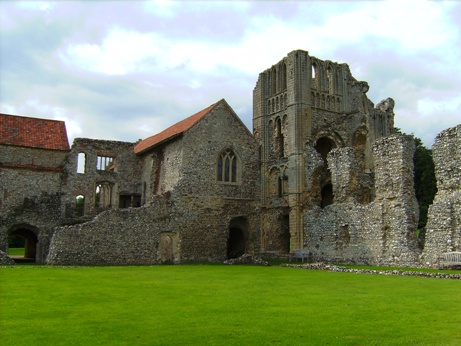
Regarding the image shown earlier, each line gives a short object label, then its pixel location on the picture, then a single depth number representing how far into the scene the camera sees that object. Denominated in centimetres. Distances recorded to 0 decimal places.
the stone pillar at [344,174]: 3009
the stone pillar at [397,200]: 2584
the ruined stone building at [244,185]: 2692
